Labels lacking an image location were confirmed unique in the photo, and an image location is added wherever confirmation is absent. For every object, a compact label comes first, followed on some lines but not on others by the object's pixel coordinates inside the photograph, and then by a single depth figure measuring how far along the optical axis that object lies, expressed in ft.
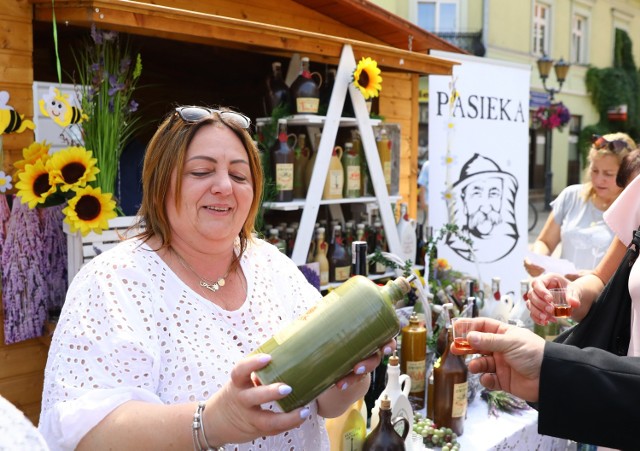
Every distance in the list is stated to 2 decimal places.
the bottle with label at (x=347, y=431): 6.33
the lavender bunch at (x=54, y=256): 8.89
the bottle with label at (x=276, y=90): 11.78
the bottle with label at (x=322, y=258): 11.94
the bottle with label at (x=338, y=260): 12.11
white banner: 15.72
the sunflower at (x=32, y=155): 8.28
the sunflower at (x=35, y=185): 8.16
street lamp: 38.29
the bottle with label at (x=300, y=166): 11.87
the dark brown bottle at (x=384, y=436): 6.06
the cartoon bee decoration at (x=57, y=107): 8.29
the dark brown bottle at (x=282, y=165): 11.07
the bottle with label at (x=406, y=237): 13.42
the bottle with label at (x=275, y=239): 11.00
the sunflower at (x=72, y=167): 8.20
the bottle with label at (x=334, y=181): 12.09
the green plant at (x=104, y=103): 8.79
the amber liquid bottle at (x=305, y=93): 11.30
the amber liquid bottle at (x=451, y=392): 7.45
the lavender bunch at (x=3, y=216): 8.49
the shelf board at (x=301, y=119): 11.32
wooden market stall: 8.70
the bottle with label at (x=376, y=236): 13.00
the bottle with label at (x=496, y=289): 10.17
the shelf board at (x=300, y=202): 11.06
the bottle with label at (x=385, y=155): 13.33
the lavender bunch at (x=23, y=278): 8.53
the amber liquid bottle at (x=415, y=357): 8.09
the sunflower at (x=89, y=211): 8.21
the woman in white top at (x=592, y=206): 12.25
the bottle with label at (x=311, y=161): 11.99
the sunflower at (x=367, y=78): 11.62
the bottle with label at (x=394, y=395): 6.56
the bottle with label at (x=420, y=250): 14.23
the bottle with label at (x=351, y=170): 12.50
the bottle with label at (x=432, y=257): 11.50
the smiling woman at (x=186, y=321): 3.86
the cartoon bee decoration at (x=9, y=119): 8.58
